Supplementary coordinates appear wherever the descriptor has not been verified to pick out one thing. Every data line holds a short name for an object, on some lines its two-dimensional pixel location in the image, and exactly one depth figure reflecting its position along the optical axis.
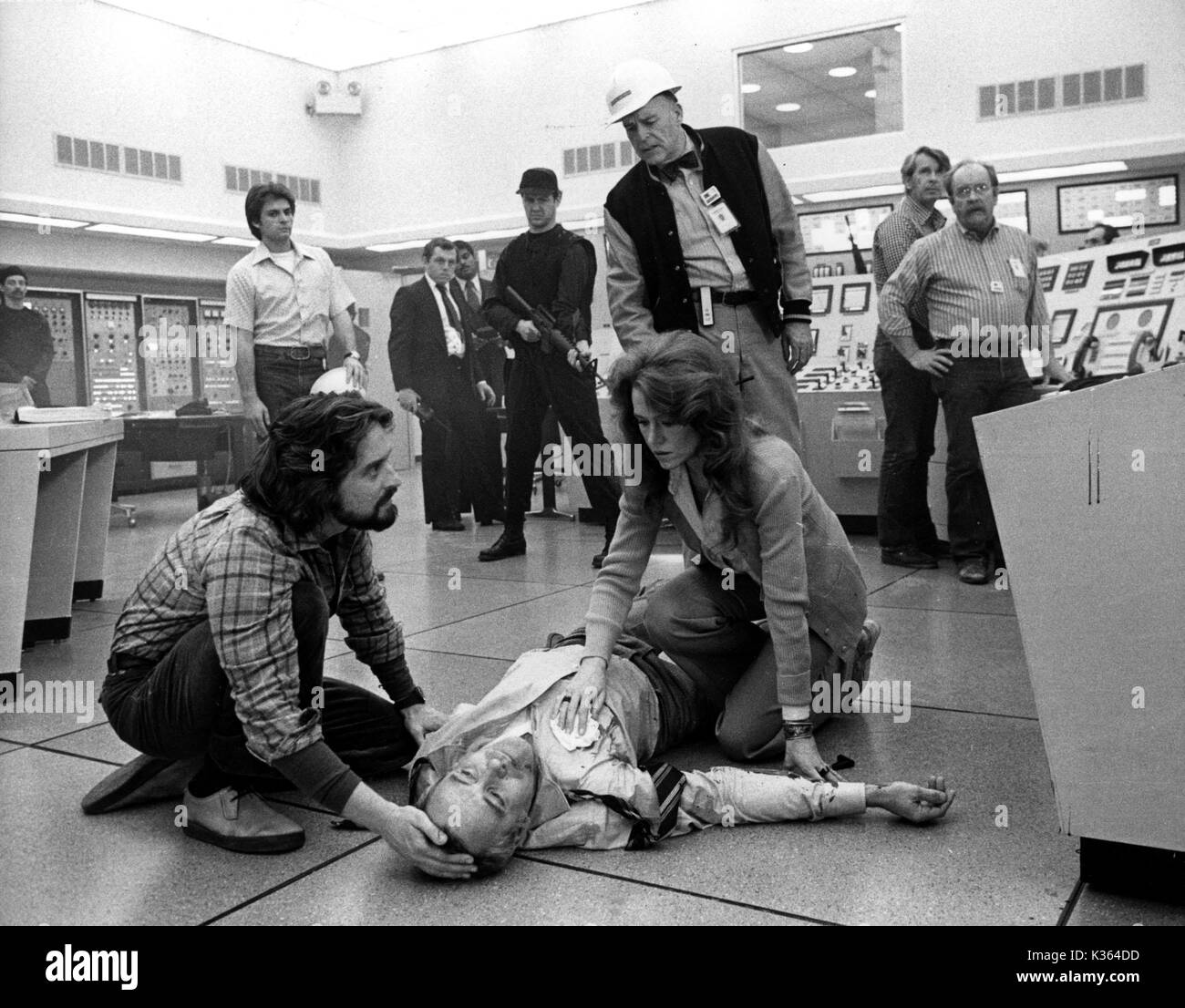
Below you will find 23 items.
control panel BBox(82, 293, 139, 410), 10.85
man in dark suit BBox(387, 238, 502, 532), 6.26
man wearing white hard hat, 3.12
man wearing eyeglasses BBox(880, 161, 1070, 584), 4.02
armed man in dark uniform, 4.93
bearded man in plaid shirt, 1.69
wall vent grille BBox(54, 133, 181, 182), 9.73
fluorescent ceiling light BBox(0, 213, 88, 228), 9.63
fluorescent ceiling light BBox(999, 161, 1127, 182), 8.58
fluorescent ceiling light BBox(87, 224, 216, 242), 10.37
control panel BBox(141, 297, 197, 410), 11.38
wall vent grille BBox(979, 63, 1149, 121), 8.34
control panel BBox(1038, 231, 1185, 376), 4.84
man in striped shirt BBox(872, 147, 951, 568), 4.48
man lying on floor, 1.74
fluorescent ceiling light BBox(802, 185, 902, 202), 9.45
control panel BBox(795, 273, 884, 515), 5.45
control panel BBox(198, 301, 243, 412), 11.92
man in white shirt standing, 4.34
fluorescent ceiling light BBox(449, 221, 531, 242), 11.18
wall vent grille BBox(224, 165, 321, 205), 11.06
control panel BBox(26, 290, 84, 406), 10.49
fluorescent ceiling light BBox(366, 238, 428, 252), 11.99
